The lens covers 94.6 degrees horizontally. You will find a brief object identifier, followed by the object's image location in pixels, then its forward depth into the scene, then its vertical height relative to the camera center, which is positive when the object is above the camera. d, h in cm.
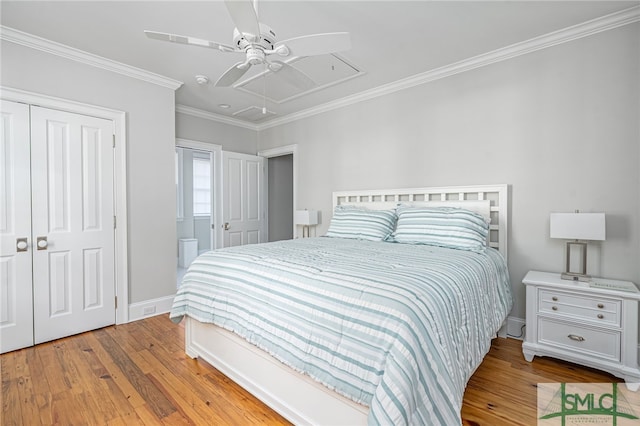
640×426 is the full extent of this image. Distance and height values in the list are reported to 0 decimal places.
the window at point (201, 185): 689 +51
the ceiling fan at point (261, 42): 158 +97
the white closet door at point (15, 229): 247 -19
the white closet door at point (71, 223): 266 -15
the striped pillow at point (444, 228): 251 -19
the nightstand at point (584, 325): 196 -85
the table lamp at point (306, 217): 424 -15
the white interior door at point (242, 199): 473 +14
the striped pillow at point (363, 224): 308 -19
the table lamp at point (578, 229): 214 -17
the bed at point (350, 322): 119 -60
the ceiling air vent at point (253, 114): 443 +147
